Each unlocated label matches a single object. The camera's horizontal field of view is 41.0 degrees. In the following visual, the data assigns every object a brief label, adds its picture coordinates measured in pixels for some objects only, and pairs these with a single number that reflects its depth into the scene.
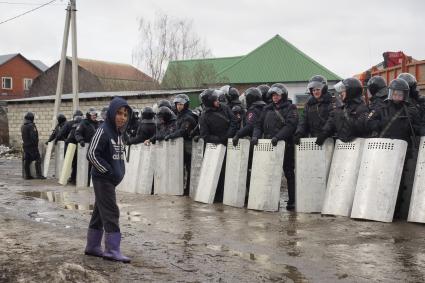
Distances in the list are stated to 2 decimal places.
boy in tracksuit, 6.04
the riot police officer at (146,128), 13.25
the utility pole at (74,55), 22.89
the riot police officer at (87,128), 15.23
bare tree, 58.25
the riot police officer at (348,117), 8.89
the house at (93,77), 52.12
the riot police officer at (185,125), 12.05
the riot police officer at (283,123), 9.92
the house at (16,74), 71.12
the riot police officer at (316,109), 9.70
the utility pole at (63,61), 23.30
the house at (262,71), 40.25
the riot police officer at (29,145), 17.66
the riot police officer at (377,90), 9.34
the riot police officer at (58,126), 18.10
